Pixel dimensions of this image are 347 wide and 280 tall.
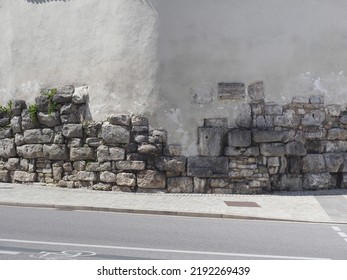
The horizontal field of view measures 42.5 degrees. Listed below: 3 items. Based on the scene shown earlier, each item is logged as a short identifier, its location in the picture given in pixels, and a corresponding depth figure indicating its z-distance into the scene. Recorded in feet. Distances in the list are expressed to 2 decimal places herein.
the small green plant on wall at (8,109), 41.75
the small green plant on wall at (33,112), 39.83
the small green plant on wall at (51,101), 39.42
